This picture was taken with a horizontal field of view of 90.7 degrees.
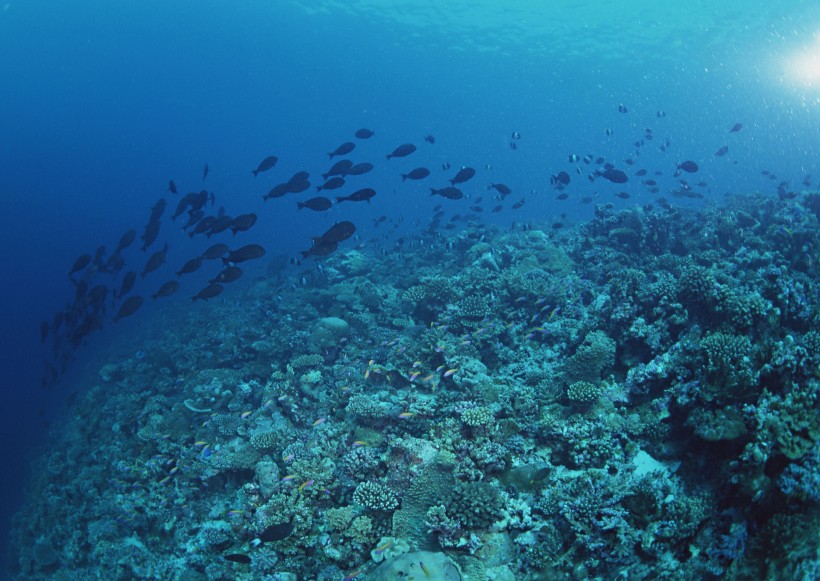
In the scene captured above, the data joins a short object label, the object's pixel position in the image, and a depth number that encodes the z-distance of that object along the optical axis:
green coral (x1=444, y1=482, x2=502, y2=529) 5.04
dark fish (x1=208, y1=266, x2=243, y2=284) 9.85
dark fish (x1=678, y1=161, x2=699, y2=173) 15.00
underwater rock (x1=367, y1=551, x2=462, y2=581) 4.30
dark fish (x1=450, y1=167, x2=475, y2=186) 12.45
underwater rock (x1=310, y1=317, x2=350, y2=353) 11.52
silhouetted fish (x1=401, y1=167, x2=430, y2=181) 12.93
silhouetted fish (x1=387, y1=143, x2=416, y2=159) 13.51
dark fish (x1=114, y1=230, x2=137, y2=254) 14.63
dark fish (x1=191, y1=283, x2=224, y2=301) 10.00
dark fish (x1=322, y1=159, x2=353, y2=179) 12.58
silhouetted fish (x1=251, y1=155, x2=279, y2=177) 13.83
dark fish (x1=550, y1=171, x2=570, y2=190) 14.51
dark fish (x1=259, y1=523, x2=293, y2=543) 5.68
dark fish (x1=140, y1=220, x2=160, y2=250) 13.10
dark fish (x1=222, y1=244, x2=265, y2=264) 8.92
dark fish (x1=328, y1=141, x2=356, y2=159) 14.01
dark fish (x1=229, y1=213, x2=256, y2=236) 10.16
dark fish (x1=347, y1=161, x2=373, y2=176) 12.80
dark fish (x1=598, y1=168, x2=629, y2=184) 13.71
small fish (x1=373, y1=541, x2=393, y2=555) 5.34
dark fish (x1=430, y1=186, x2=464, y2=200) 12.94
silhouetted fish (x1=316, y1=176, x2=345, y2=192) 12.17
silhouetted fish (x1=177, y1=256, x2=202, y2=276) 10.59
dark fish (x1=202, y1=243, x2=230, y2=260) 10.98
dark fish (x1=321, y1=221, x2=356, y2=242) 8.55
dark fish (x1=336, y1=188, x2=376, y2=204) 10.33
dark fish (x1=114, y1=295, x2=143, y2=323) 11.27
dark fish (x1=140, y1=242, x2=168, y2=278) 12.11
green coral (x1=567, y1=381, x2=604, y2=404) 6.37
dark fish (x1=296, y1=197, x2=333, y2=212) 11.23
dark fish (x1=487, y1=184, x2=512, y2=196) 13.94
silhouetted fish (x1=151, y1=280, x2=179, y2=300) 11.15
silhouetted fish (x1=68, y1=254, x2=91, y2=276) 13.65
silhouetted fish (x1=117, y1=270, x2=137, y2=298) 11.62
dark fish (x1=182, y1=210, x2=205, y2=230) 13.13
